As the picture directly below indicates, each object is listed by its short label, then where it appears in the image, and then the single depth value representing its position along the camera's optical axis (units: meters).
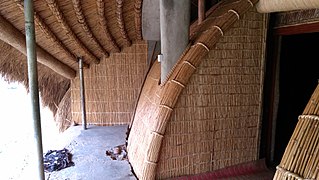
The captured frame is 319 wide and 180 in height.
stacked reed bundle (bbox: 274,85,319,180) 0.96
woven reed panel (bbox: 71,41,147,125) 4.76
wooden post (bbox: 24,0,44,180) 1.69
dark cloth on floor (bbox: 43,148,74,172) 2.78
